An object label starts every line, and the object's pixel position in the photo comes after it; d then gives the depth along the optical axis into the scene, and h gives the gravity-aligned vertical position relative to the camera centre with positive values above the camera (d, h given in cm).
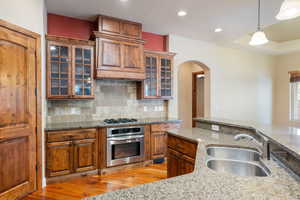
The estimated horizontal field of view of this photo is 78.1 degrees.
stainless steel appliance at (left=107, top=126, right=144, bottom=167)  322 -82
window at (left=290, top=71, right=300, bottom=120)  572 +15
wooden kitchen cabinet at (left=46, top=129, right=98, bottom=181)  282 -82
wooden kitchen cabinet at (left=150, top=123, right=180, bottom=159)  368 -80
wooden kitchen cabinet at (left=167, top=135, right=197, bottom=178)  207 -67
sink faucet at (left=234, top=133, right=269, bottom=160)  143 -39
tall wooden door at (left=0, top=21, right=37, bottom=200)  219 -17
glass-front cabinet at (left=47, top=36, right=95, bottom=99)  304 +55
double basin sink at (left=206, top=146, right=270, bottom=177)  149 -54
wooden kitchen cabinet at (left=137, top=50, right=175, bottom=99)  393 +52
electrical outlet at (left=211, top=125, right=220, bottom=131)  254 -38
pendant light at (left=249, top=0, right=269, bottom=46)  240 +81
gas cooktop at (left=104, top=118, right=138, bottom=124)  339 -39
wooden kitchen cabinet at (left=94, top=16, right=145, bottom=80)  333 +96
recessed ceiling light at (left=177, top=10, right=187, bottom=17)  321 +154
